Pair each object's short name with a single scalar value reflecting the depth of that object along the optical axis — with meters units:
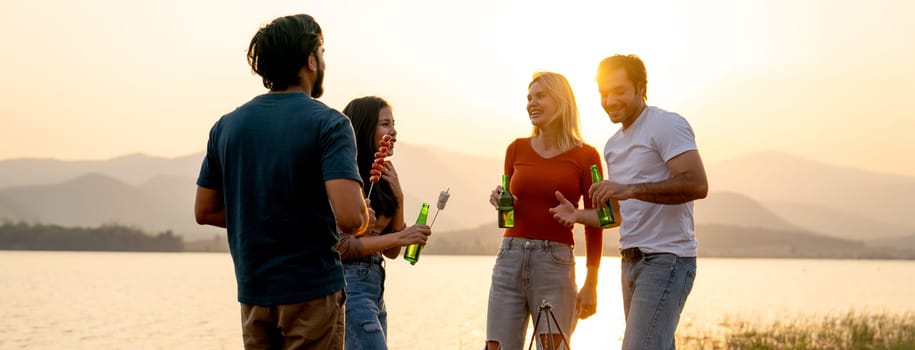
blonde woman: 6.17
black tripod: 5.00
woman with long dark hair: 5.08
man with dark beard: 3.55
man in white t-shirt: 5.08
